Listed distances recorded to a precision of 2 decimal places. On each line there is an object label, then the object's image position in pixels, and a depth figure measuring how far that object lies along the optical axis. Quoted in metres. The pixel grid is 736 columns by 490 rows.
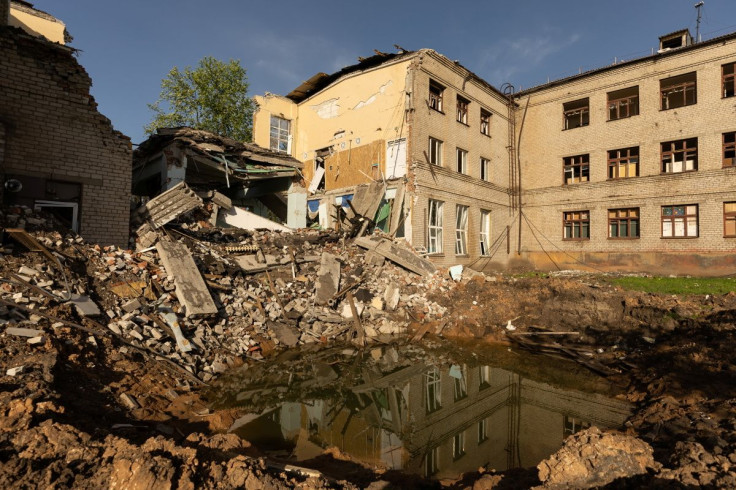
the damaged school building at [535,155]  15.10
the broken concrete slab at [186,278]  7.14
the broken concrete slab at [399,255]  11.77
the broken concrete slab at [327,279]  9.27
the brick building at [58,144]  7.25
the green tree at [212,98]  25.42
